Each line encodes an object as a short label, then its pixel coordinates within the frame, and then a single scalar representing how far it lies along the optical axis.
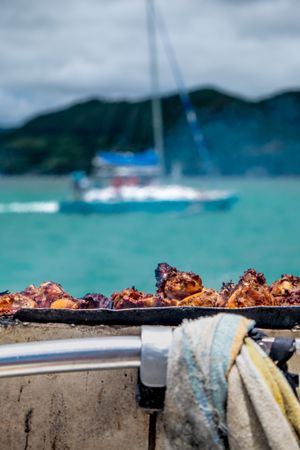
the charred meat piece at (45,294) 3.17
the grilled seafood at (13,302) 2.96
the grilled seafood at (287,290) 3.02
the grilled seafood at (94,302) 2.97
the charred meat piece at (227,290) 2.98
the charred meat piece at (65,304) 2.99
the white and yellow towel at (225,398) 1.83
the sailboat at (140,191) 60.59
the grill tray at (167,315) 2.62
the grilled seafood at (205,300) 2.97
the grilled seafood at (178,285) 3.08
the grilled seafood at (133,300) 3.01
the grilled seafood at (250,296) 2.89
